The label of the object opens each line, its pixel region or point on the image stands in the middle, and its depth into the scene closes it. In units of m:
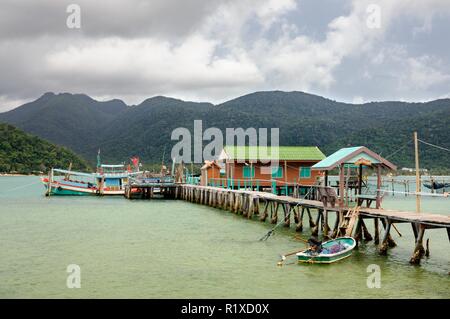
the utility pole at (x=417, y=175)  18.66
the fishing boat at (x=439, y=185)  60.28
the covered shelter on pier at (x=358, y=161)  21.25
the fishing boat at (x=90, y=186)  57.56
